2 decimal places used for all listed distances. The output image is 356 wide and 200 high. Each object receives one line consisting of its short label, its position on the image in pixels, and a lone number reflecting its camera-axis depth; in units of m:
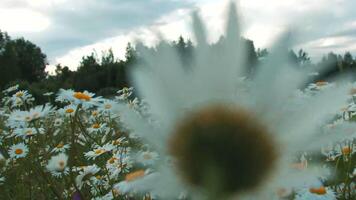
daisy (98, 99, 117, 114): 0.41
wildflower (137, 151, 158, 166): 0.39
